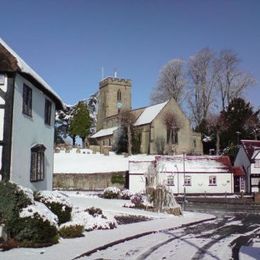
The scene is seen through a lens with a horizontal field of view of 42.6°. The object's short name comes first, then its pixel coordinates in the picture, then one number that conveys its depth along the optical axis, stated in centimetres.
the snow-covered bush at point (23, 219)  1010
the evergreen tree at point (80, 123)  6108
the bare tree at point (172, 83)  5623
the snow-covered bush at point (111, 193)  2728
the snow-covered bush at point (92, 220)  1313
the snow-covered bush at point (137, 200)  2109
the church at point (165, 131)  5415
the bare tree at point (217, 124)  4943
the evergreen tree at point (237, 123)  5001
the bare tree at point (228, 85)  5370
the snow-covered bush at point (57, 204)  1276
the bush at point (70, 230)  1146
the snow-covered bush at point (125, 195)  2731
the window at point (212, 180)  3742
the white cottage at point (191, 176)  3697
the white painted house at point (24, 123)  1394
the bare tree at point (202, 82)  5411
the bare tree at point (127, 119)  5535
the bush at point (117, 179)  3921
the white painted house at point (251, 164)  3724
